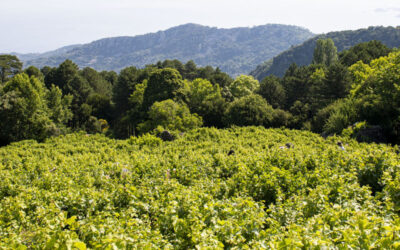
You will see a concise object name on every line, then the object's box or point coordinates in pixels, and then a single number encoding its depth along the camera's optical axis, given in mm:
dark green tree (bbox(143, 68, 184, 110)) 46969
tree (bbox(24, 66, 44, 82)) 60019
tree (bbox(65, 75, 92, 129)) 59025
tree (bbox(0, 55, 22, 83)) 63656
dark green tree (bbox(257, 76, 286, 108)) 51531
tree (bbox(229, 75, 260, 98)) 56375
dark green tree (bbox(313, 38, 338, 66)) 69125
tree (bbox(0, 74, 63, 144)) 38469
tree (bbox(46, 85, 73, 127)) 48125
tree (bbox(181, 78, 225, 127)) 46469
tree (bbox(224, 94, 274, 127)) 40375
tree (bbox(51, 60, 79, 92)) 63469
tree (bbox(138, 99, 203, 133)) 39750
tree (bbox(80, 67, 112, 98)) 72812
